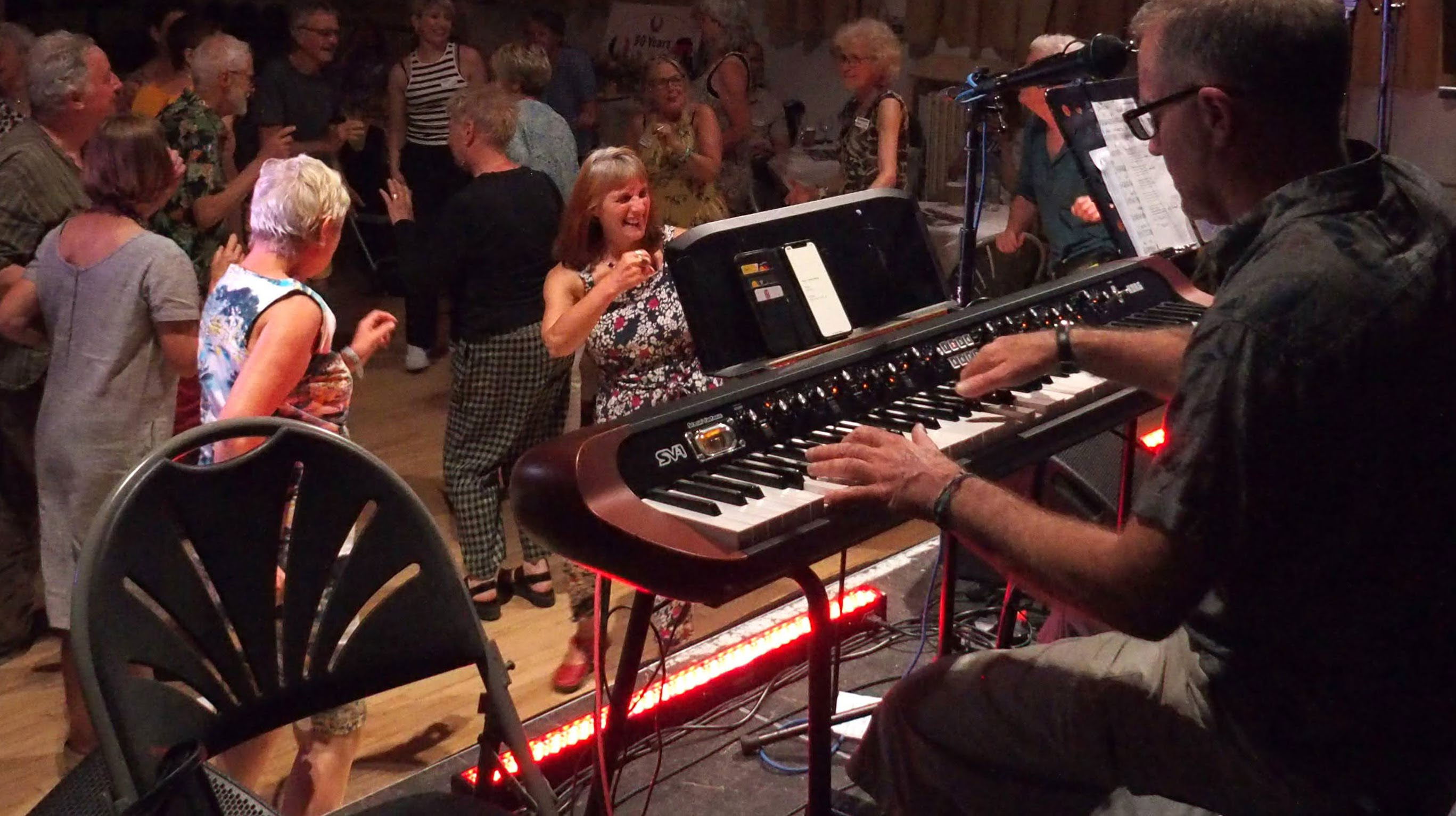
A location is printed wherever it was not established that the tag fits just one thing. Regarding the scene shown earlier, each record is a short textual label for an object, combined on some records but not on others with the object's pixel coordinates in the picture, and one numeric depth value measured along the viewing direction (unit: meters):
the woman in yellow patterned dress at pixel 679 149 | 4.98
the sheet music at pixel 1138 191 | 3.07
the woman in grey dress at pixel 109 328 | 2.86
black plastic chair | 1.63
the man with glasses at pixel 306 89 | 5.80
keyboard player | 1.44
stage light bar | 2.66
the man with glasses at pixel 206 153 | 4.09
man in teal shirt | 4.57
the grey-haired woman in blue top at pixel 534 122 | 4.72
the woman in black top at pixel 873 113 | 5.17
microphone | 2.18
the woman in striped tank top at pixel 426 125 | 6.26
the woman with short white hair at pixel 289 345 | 2.55
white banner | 8.18
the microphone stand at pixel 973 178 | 2.45
